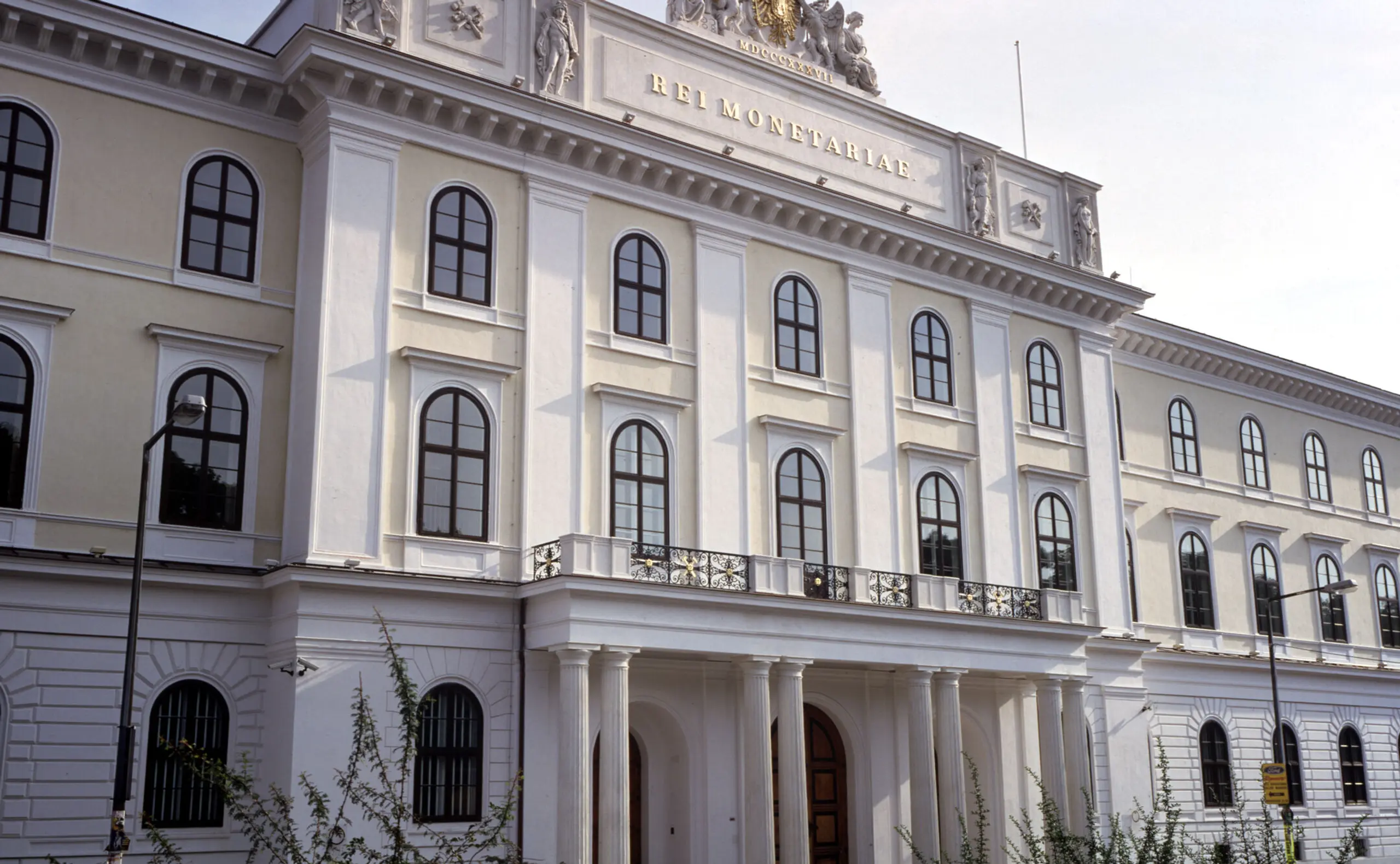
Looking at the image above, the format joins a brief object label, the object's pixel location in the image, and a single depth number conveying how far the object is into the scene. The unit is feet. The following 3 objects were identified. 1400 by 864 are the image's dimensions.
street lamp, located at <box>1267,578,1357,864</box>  101.00
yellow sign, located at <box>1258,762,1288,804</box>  95.96
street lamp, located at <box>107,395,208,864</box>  52.24
